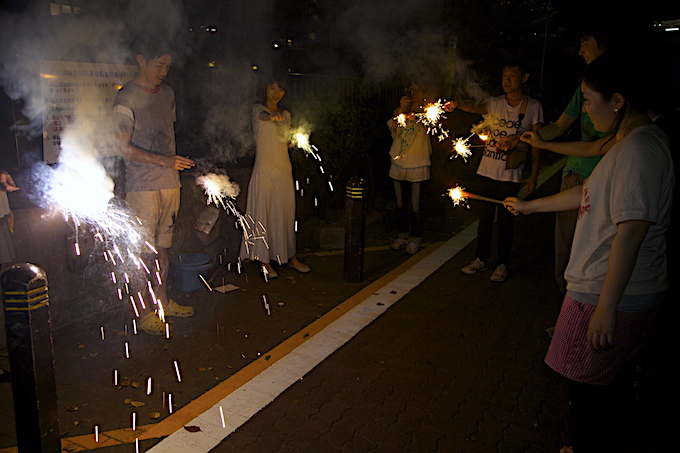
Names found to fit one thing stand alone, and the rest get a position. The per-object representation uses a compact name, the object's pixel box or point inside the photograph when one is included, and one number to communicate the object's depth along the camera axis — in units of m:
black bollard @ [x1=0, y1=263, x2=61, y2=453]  2.88
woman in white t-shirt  2.59
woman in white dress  6.32
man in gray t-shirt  4.77
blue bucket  6.09
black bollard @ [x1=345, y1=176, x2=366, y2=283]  6.58
